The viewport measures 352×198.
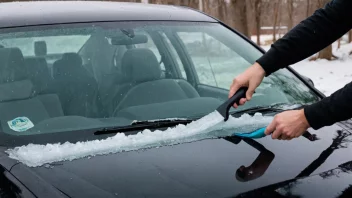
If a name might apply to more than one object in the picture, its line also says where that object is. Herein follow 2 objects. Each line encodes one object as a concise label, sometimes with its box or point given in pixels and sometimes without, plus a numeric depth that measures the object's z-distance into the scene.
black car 1.76
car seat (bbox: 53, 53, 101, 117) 2.44
